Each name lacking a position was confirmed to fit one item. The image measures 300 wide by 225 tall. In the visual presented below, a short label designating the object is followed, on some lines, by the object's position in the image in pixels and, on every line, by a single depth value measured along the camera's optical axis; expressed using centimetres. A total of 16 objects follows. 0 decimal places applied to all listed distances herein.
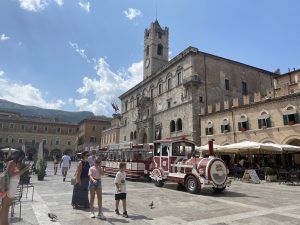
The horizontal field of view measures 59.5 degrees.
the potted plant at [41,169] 1632
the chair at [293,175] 1667
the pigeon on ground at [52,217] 668
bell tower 4641
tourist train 1193
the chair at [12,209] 687
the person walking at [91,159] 1270
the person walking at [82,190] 802
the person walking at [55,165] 2087
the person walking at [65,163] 1645
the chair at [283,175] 1683
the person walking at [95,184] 706
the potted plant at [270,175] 1802
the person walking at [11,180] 508
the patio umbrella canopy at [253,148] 1755
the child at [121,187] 726
